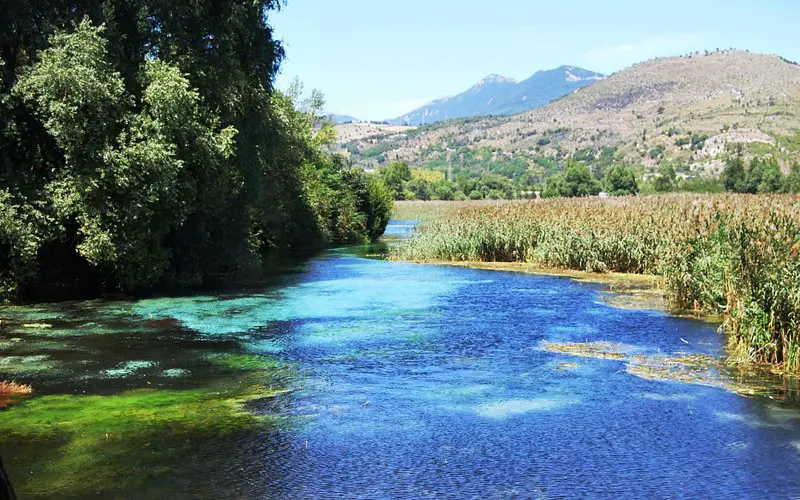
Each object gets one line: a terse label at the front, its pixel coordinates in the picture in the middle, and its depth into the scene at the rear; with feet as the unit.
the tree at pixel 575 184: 319.68
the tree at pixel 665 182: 268.21
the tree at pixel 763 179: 239.97
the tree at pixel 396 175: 400.57
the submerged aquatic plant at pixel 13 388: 38.75
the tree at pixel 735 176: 250.16
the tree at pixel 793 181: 223.10
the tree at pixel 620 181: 302.66
